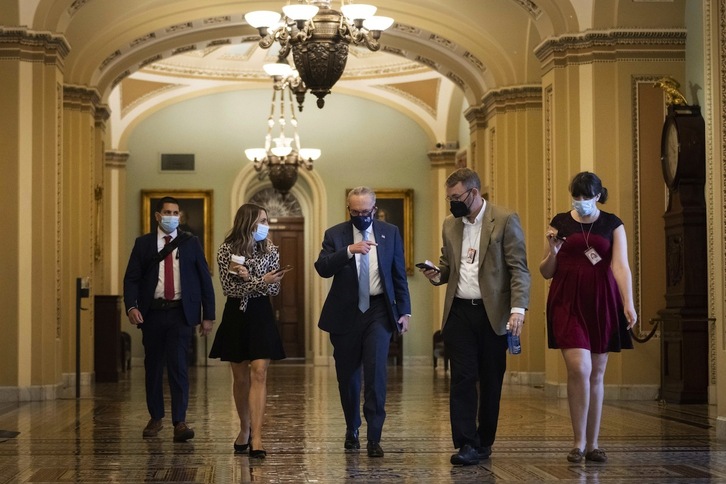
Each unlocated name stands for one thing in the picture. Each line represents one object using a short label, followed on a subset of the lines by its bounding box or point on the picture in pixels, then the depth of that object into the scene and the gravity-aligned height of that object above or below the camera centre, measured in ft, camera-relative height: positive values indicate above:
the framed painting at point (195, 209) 67.97 +3.68
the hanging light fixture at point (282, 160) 59.06 +5.70
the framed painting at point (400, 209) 69.15 +3.67
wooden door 71.41 -1.31
